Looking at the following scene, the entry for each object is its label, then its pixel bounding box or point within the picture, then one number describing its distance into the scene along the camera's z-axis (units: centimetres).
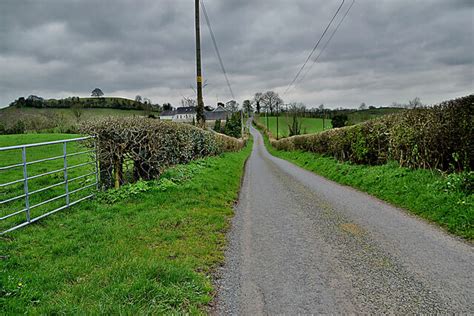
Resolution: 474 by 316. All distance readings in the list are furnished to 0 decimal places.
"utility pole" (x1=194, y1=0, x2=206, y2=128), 1728
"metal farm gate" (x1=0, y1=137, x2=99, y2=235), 543
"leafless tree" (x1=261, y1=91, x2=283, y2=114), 9904
